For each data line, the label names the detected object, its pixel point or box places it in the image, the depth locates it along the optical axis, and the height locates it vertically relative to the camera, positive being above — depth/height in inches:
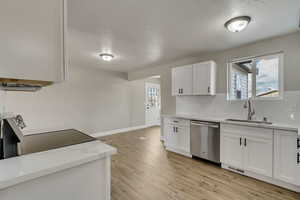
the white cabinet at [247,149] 87.0 -34.1
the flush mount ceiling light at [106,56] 135.1 +43.6
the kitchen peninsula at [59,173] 32.9 -20.3
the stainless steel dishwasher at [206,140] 109.1 -34.2
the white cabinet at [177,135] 128.3 -35.5
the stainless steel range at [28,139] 40.7 -16.6
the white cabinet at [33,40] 30.5 +14.6
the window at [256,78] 103.1 +17.6
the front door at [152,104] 264.4 -9.1
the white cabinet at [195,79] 123.7 +19.4
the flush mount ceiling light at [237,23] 74.7 +42.6
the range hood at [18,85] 36.3 +4.6
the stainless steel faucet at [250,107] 109.2 -6.5
